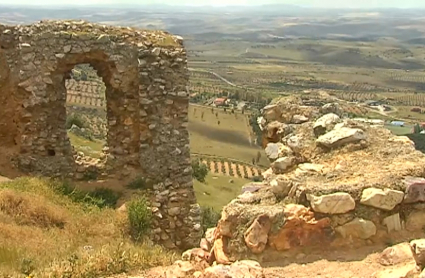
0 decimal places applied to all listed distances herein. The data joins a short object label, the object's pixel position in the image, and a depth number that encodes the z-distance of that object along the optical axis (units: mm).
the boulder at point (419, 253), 5348
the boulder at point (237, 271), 5488
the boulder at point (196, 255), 6757
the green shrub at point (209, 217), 20328
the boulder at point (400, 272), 5223
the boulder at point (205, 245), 6922
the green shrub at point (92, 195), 11297
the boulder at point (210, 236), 6895
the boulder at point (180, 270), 6178
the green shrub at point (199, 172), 38962
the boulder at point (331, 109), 10427
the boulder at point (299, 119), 10086
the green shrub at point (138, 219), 10688
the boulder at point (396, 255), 5653
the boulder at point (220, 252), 6273
